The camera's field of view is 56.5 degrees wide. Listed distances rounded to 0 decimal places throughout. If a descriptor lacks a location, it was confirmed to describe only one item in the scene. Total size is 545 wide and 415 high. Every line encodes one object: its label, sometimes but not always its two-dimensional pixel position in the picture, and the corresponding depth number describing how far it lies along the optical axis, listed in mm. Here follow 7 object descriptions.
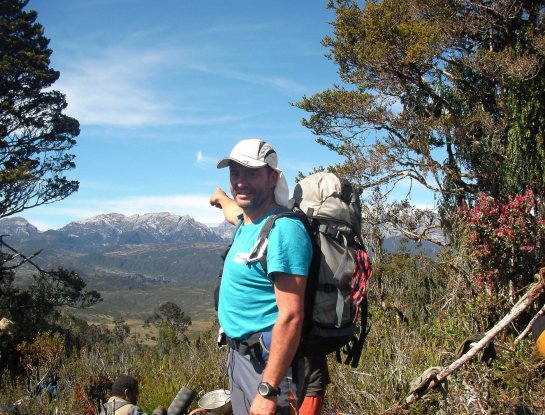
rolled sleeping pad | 3068
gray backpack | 1799
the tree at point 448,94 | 9617
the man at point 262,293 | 1705
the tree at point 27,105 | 14812
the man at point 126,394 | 3871
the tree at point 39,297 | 14359
